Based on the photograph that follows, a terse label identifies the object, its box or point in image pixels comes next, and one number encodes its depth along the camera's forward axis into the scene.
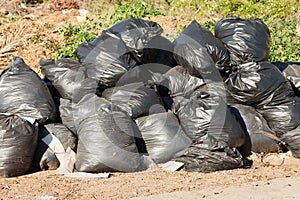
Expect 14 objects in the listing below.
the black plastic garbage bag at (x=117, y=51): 9.52
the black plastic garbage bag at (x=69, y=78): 9.52
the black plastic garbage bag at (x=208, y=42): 9.75
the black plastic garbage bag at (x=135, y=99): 9.23
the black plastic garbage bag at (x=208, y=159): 8.56
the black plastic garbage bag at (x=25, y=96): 9.03
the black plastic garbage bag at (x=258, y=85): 9.56
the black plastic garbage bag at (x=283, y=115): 9.66
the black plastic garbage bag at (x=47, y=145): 8.85
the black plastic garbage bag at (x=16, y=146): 8.36
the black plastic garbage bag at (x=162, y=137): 8.95
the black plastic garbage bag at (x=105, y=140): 8.48
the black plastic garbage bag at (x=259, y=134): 9.65
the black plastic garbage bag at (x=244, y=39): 9.96
